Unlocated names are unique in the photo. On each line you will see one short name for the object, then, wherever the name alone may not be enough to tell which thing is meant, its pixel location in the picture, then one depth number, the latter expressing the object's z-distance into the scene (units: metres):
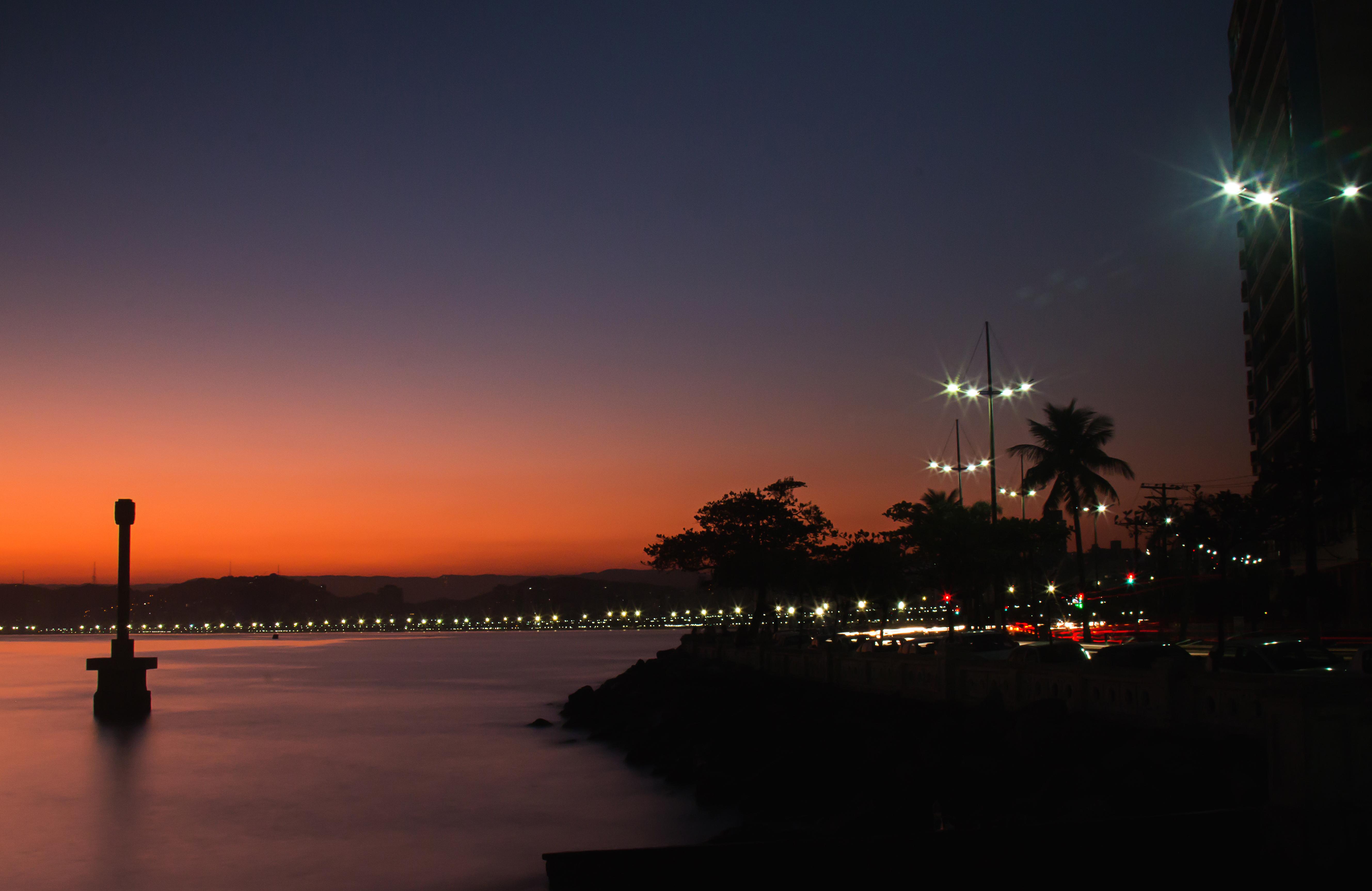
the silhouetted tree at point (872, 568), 65.88
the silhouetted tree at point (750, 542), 64.69
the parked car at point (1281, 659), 23.53
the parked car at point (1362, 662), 22.72
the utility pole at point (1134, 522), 61.69
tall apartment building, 49.47
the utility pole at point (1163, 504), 60.91
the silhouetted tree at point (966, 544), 50.00
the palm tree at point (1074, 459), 62.94
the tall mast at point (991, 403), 42.56
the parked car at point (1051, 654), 29.00
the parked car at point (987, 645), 37.38
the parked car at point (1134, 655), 24.09
